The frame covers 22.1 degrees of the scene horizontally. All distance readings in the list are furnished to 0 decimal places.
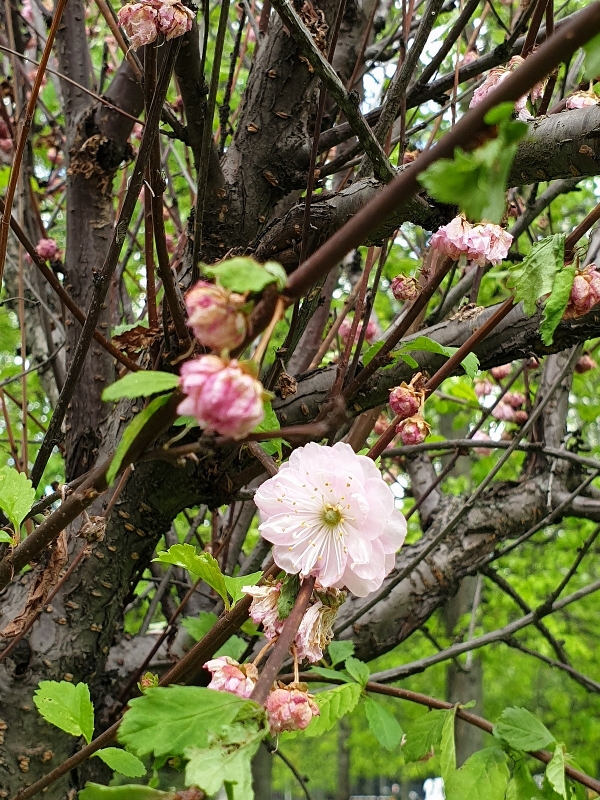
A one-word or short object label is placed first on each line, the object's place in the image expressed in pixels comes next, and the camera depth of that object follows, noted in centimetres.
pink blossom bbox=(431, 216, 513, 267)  41
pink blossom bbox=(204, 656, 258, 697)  36
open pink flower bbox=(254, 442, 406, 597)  37
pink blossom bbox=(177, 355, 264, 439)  31
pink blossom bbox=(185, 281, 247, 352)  31
